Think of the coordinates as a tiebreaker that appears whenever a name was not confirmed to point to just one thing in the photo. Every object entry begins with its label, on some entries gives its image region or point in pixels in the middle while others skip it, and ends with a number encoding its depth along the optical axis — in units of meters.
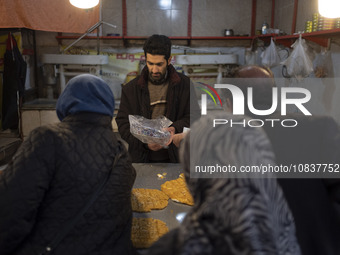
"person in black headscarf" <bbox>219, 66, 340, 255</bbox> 1.10
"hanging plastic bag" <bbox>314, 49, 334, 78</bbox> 3.32
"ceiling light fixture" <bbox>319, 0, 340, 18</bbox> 2.53
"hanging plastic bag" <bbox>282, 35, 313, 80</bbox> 3.38
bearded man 2.48
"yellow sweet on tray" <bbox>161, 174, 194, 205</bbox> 1.89
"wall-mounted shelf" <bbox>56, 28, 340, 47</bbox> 5.10
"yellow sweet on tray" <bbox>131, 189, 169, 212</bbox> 1.81
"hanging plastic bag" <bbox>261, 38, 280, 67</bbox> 4.07
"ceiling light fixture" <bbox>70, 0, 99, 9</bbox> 2.98
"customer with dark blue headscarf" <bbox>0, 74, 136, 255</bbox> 1.14
